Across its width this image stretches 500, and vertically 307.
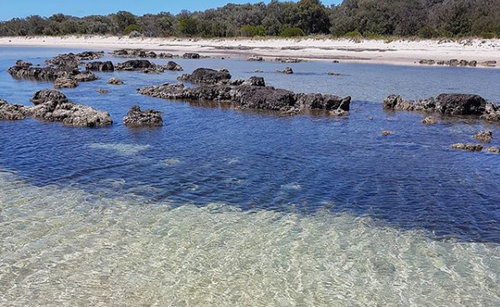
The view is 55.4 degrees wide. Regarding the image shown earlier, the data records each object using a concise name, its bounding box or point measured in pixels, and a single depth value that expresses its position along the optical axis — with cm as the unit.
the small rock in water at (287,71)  3632
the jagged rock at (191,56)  5350
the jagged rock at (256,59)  5055
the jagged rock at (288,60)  4834
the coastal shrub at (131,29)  9255
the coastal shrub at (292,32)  7412
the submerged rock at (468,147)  1381
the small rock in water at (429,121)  1797
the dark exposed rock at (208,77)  2919
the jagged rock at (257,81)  2545
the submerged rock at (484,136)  1513
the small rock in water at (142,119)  1659
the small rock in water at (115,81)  2850
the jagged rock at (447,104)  1998
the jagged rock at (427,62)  4353
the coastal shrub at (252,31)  7956
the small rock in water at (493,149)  1354
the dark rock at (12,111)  1738
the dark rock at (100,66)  3747
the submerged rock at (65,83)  2695
